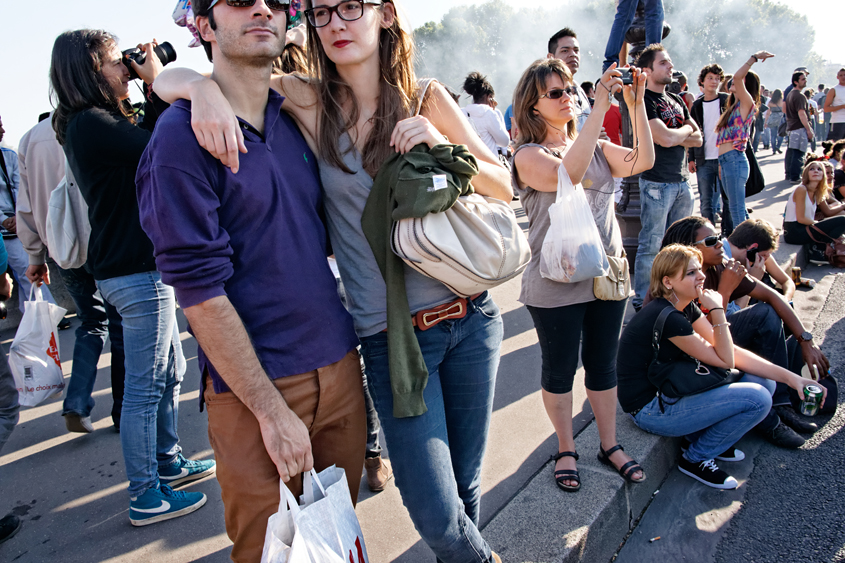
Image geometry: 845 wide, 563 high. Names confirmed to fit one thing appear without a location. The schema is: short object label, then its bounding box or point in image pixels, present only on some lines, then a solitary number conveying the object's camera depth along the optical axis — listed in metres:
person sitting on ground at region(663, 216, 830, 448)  3.66
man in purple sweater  1.35
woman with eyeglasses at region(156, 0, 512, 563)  1.66
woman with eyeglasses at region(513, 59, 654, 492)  2.63
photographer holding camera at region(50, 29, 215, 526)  2.56
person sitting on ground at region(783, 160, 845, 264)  6.31
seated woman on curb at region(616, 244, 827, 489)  3.01
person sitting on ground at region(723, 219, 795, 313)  4.25
